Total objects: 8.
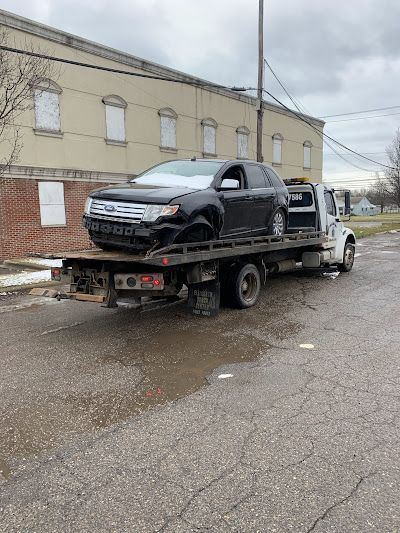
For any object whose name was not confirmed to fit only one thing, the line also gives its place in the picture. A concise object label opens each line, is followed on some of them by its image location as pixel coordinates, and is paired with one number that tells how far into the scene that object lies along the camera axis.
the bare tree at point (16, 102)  12.77
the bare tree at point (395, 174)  42.85
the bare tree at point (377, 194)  58.67
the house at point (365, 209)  92.32
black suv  6.09
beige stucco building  15.43
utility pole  17.59
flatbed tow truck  6.03
